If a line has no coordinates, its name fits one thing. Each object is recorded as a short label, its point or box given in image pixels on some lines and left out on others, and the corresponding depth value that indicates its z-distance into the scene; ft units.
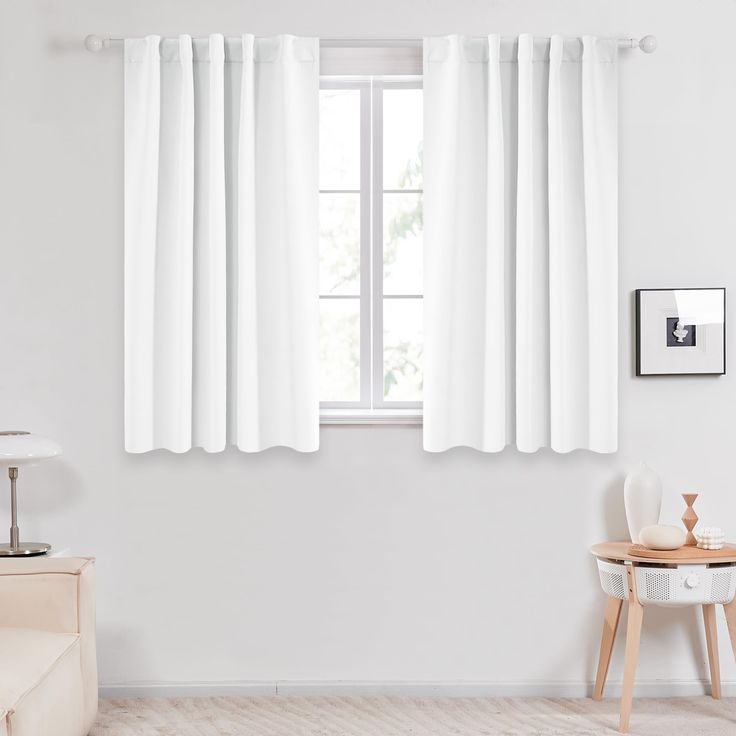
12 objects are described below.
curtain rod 9.45
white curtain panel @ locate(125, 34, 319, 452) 9.45
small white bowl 8.73
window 10.18
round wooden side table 8.61
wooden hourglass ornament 9.25
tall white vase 9.23
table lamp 8.70
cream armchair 7.23
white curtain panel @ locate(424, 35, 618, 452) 9.48
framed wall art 9.73
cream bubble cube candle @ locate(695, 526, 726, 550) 8.97
